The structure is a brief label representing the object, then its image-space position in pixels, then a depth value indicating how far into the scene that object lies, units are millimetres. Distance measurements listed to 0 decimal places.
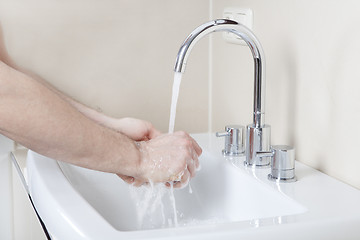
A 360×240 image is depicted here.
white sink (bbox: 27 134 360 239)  1266
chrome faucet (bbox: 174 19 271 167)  1472
